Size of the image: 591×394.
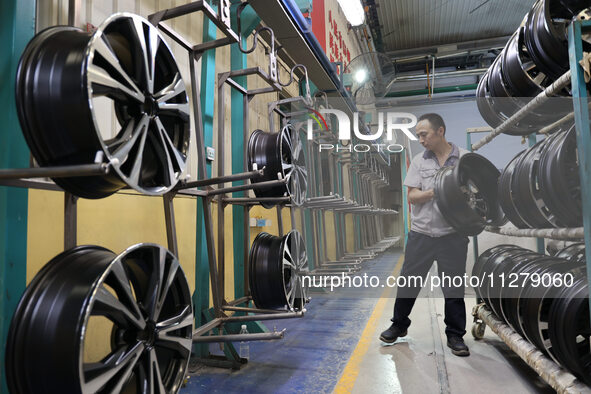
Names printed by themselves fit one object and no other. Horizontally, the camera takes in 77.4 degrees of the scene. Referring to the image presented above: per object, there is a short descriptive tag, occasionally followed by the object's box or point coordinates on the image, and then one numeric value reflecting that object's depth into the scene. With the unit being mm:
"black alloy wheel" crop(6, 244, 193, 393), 1209
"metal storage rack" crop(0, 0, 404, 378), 1517
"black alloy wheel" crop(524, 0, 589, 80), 2348
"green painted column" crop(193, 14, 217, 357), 2939
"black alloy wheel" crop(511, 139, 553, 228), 2266
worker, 1890
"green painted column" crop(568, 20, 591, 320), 1794
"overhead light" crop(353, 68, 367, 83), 6223
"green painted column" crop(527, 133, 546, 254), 3355
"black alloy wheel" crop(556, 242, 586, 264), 2734
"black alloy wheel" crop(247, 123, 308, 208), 3133
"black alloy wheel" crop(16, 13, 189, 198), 1271
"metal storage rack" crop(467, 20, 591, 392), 1803
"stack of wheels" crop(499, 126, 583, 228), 2096
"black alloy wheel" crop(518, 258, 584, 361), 2219
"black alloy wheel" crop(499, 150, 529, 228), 2008
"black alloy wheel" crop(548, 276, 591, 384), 1960
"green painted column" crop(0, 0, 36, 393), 1409
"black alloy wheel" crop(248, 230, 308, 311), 2924
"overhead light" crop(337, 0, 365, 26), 5529
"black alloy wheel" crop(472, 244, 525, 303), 2150
